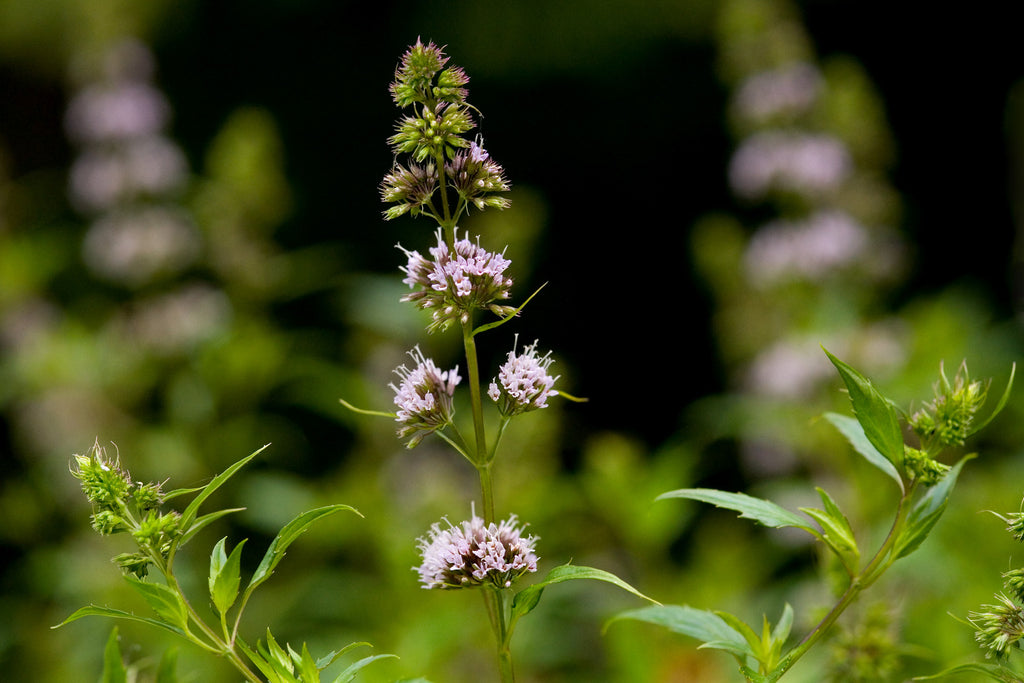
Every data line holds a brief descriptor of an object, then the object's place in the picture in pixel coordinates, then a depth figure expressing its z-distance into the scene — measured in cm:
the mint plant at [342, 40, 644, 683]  148
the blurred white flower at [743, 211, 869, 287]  548
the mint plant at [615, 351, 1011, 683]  144
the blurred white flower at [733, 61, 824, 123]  573
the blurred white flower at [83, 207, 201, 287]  599
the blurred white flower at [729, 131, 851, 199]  564
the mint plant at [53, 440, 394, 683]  138
